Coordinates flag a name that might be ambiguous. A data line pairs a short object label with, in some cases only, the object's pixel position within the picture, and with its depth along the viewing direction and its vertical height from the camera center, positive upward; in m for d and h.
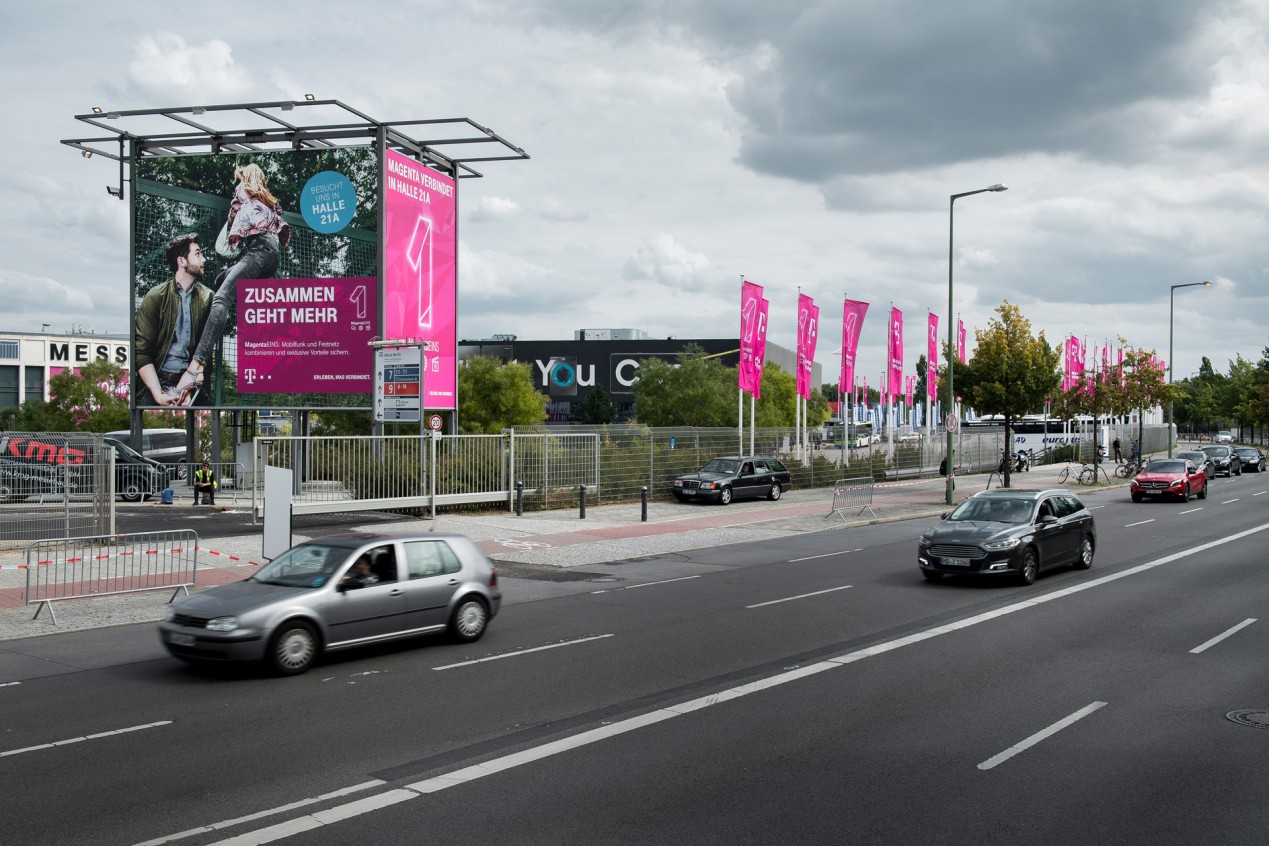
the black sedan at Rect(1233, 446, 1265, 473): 59.69 -1.91
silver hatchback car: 10.37 -1.86
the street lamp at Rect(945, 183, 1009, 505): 32.03 +2.91
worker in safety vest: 33.50 -1.80
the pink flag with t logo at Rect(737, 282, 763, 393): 38.41 +3.69
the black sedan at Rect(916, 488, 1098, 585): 16.45 -1.79
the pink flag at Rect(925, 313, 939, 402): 46.78 +3.66
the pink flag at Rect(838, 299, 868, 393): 42.28 +4.15
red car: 36.28 -1.88
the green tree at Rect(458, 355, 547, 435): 62.97 +1.86
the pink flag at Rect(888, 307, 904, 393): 45.22 +3.53
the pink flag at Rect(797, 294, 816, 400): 41.22 +3.77
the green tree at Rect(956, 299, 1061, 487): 39.44 +2.19
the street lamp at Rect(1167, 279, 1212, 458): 53.34 +4.65
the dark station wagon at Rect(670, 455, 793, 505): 34.12 -1.77
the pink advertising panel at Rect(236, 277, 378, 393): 34.81 +3.15
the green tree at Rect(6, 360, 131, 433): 60.94 +1.49
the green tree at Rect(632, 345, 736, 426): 75.44 +2.44
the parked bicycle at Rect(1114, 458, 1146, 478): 51.47 -2.03
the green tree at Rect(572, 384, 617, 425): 93.85 +1.69
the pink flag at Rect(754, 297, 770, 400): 38.88 +3.42
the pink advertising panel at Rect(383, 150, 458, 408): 35.16 +5.65
